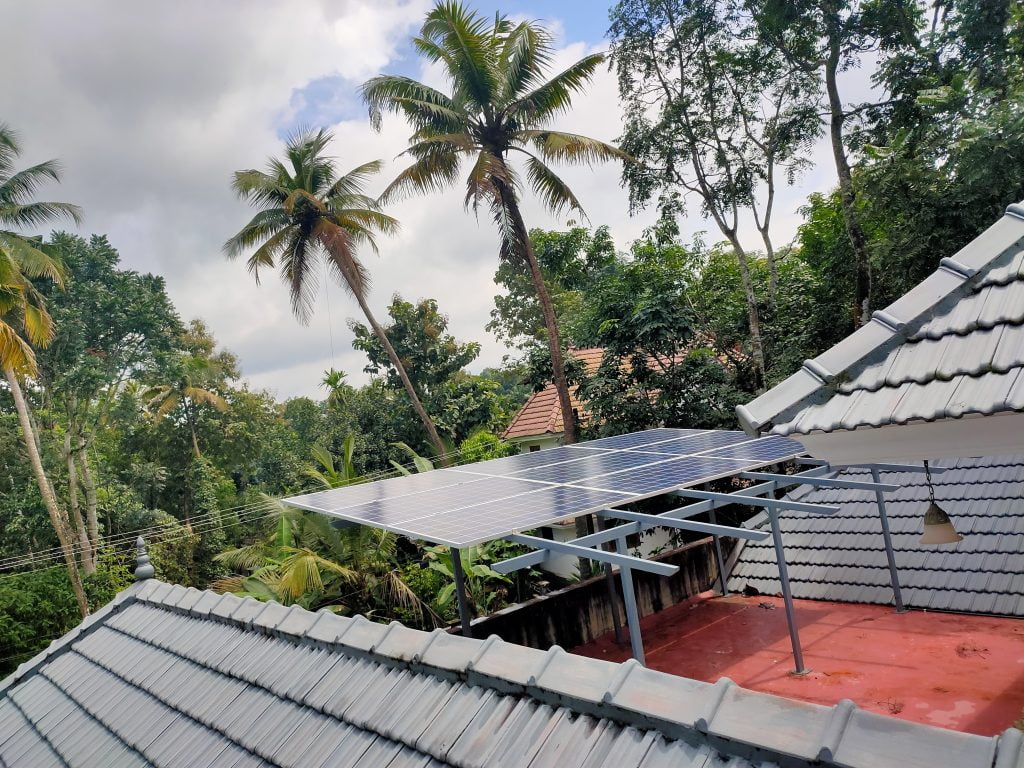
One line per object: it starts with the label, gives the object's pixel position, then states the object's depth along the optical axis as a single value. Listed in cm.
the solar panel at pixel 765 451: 806
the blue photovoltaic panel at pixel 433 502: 709
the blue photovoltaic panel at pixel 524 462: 981
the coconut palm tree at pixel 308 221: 1825
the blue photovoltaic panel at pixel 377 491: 851
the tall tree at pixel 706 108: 1497
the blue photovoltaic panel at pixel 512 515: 588
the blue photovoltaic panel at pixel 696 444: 943
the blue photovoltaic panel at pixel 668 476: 704
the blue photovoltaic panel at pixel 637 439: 1084
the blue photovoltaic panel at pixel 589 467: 842
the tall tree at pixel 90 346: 2111
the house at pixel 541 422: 2047
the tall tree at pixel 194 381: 2705
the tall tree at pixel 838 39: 1333
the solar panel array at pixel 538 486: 642
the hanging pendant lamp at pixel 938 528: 487
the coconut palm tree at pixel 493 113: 1279
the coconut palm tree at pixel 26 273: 1429
